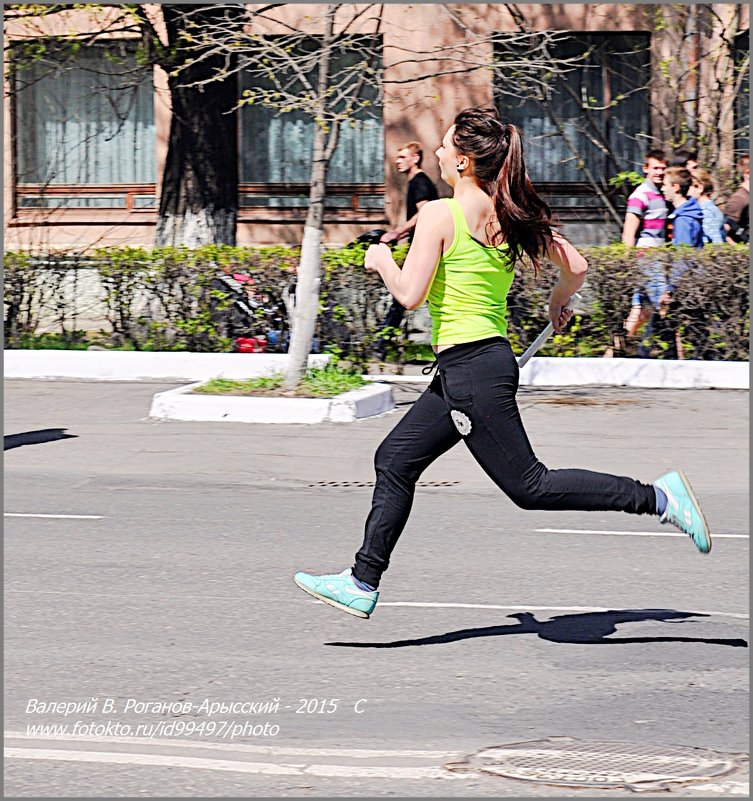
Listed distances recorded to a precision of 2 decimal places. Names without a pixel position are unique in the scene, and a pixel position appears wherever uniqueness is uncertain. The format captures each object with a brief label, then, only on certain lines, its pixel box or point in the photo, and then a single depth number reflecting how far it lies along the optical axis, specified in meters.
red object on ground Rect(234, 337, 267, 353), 13.80
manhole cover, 4.11
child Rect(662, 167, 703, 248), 14.02
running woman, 5.11
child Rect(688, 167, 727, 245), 14.08
